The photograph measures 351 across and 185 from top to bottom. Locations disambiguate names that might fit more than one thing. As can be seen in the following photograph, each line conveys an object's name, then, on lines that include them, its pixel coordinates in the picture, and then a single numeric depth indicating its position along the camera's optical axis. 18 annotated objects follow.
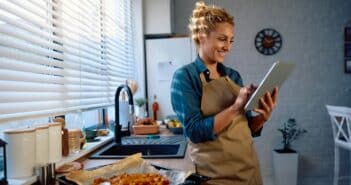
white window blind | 1.14
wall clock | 3.59
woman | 1.09
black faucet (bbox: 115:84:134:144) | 1.87
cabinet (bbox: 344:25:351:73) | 3.55
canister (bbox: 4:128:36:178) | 0.95
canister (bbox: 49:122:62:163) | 1.10
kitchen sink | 1.73
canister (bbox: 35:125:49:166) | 1.02
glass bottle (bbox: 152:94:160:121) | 3.08
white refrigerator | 3.08
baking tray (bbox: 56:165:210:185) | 0.96
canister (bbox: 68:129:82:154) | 1.40
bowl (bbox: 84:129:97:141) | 1.81
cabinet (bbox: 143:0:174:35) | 3.14
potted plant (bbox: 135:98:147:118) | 2.87
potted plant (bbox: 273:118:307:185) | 3.26
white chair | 2.74
